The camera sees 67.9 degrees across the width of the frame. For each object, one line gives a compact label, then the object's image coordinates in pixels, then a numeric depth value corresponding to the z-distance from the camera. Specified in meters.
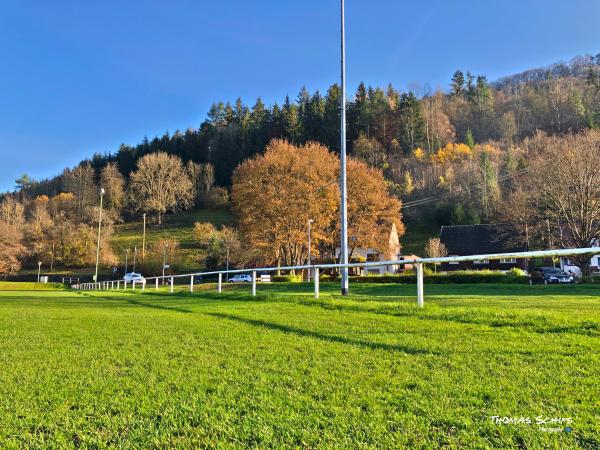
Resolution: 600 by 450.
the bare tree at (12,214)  77.75
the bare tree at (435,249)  59.16
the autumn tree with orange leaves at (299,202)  40.00
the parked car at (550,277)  34.75
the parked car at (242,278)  54.96
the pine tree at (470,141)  89.50
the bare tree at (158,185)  86.25
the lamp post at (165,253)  66.38
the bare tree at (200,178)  100.31
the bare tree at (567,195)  32.84
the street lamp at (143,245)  75.04
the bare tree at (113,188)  88.56
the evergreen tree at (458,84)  106.44
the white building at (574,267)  52.07
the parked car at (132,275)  62.16
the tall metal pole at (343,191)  13.33
